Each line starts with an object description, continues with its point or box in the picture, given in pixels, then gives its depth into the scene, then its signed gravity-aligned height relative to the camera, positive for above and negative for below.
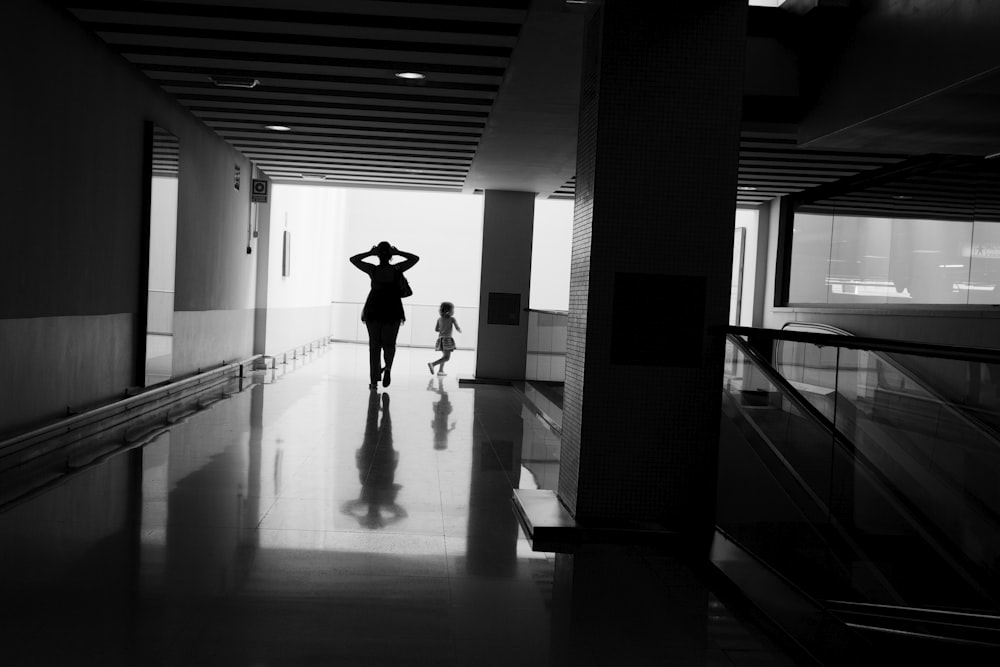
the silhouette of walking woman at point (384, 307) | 10.95 -0.32
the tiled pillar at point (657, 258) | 4.57 +0.19
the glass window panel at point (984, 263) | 9.32 +0.51
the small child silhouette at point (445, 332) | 13.65 -0.73
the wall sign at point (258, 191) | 12.94 +1.20
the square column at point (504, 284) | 13.41 +0.06
